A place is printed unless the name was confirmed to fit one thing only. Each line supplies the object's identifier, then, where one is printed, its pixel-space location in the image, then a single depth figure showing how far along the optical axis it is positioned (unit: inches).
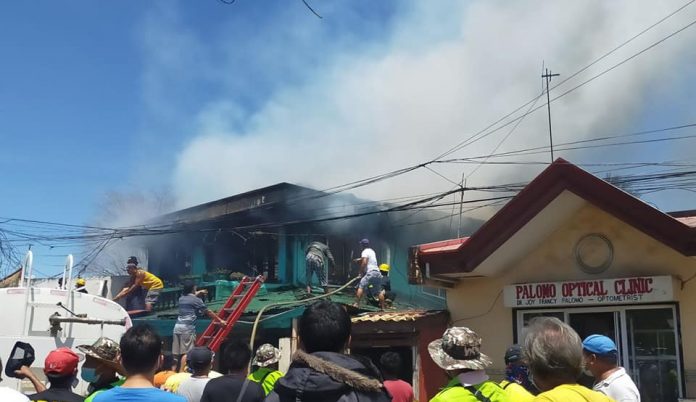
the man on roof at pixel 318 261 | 709.9
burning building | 745.6
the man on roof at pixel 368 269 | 595.2
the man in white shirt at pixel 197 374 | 205.9
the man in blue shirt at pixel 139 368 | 121.7
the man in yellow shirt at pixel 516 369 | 202.2
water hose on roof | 553.3
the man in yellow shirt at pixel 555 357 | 114.1
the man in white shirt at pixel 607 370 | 172.2
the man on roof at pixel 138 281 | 531.8
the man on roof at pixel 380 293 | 584.1
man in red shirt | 213.9
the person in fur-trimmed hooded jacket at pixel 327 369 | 106.0
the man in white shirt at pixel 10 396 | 137.0
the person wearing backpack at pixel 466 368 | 146.1
